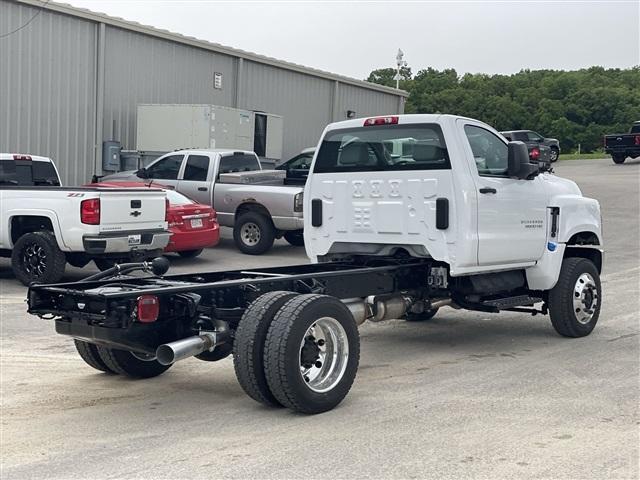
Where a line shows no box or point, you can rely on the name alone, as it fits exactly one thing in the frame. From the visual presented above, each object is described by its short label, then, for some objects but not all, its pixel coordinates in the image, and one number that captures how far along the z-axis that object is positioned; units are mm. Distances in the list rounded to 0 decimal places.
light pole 54688
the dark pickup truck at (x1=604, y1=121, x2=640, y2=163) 36812
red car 14570
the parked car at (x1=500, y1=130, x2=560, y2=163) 31295
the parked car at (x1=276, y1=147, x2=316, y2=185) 19412
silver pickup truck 16516
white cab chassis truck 5961
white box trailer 20470
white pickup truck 11734
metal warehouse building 18906
